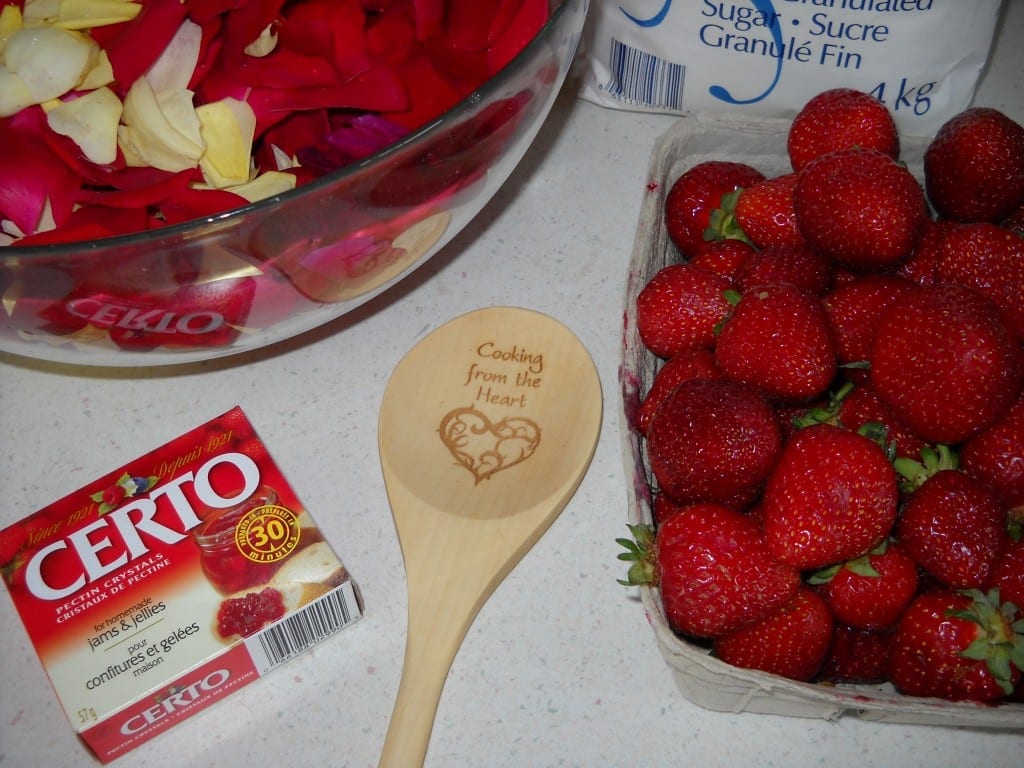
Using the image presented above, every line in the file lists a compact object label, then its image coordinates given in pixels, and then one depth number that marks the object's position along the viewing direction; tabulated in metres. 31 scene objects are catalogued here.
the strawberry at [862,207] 0.67
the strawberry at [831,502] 0.59
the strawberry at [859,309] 0.70
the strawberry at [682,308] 0.70
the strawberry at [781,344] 0.64
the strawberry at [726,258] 0.74
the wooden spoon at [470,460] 0.68
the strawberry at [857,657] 0.64
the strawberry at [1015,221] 0.74
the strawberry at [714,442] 0.61
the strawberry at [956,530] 0.60
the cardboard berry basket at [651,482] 0.56
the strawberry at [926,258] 0.72
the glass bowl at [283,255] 0.56
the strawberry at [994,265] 0.67
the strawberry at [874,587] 0.61
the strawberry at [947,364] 0.61
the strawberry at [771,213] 0.73
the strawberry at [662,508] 0.67
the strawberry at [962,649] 0.57
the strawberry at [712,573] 0.59
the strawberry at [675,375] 0.68
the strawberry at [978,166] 0.70
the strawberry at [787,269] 0.69
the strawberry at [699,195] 0.77
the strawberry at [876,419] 0.67
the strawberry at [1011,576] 0.59
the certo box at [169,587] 0.63
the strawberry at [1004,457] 0.62
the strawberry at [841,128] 0.74
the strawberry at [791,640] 0.60
